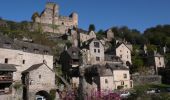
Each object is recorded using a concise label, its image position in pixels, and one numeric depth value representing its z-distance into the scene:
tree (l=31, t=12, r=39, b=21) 90.07
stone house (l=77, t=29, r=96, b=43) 87.50
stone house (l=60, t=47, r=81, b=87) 61.69
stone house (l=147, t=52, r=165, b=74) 79.00
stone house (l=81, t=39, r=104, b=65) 67.75
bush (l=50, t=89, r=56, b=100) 48.53
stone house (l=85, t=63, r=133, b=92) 56.34
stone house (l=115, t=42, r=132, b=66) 77.06
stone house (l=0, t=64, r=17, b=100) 43.78
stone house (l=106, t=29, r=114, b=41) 103.61
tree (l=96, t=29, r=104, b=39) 97.84
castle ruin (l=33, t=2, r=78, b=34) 90.81
